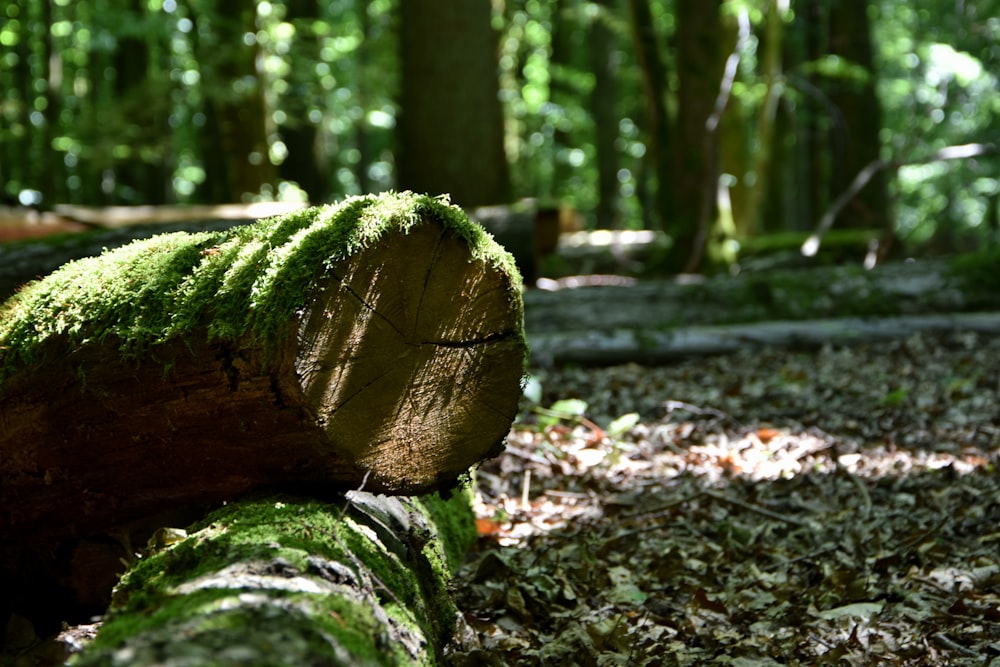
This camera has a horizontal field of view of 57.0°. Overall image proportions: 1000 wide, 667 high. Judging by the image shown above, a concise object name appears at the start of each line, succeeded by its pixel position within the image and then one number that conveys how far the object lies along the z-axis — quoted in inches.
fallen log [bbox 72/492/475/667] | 64.7
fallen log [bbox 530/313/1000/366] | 274.2
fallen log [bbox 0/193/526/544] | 98.5
